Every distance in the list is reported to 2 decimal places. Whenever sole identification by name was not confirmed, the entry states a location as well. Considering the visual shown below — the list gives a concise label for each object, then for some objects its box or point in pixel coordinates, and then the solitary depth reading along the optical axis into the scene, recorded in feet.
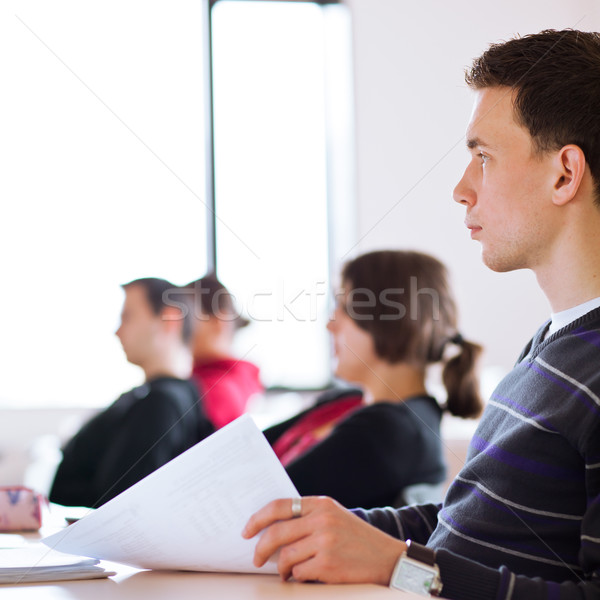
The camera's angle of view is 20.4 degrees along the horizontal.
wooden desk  4.49
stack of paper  4.69
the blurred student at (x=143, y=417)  8.30
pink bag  5.75
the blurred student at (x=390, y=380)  6.51
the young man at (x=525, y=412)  4.67
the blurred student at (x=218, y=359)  9.89
